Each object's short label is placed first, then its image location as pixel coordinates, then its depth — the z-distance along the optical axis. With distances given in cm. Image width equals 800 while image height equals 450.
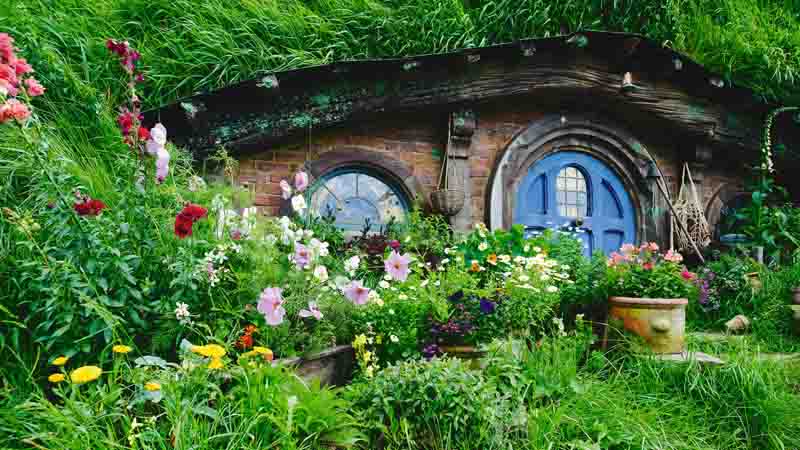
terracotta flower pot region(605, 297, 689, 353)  403
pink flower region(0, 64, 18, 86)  222
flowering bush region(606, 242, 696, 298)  420
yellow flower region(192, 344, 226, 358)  217
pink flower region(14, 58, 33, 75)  243
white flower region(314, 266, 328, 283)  319
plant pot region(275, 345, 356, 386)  306
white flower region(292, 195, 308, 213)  348
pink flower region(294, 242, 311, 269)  317
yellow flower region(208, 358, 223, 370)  220
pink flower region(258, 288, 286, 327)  279
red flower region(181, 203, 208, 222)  240
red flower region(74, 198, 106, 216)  238
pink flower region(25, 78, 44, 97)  254
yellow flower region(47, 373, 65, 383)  200
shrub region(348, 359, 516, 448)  255
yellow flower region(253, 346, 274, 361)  247
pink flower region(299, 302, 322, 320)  307
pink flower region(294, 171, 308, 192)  346
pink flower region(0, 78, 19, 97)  216
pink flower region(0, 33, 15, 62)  231
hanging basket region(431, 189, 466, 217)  601
